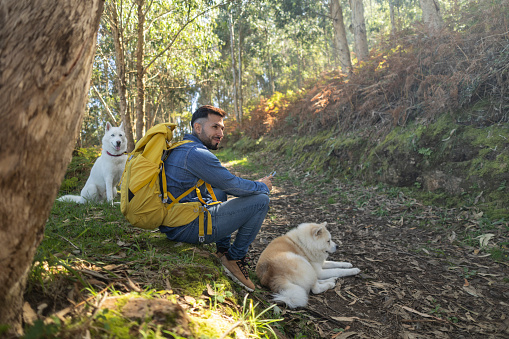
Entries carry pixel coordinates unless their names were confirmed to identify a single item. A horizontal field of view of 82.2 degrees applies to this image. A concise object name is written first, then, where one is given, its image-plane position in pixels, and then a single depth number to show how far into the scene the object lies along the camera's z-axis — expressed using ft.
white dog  18.57
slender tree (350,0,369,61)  36.42
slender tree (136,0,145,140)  31.22
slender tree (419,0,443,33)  29.17
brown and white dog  10.73
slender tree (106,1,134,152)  29.45
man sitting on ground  10.30
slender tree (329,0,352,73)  38.65
